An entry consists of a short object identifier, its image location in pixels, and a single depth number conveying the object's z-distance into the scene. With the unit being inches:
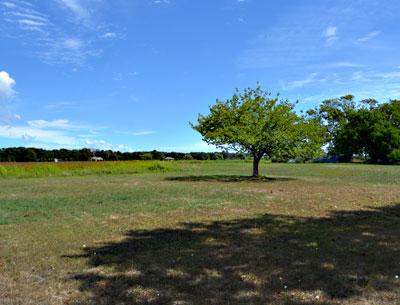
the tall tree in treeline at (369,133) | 2404.0
